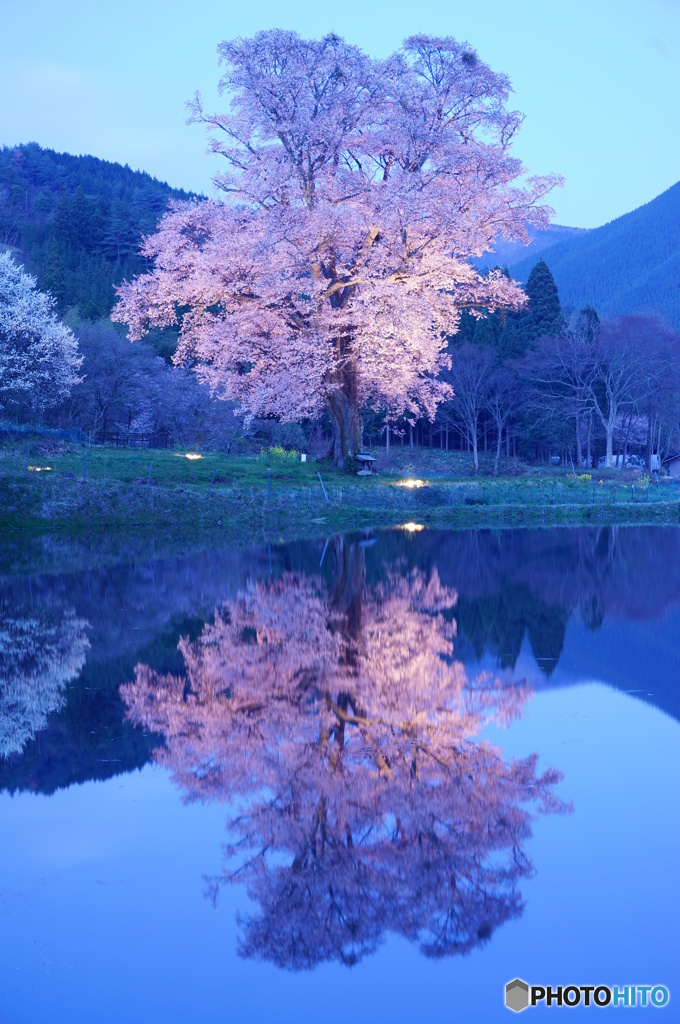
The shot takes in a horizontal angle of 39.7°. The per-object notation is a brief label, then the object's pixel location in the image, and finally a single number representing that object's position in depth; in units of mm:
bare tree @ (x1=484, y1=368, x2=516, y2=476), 58250
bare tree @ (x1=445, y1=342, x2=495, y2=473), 57438
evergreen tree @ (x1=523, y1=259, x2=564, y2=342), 62875
